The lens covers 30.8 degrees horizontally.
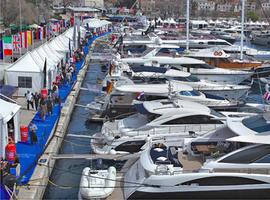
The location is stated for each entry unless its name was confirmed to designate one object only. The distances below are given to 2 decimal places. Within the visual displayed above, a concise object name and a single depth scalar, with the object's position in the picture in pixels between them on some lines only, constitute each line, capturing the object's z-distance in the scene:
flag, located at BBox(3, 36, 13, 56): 31.41
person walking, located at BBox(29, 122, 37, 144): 19.20
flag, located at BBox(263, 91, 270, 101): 20.52
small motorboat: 13.85
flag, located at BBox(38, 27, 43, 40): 50.97
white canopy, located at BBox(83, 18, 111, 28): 78.67
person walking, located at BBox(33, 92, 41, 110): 24.95
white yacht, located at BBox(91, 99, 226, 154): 18.52
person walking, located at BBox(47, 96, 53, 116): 24.11
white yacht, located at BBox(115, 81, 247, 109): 23.52
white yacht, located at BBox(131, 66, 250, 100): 27.72
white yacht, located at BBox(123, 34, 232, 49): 44.65
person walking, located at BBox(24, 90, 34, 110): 24.92
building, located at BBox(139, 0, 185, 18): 136.50
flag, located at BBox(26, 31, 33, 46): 39.44
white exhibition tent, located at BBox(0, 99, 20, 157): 17.03
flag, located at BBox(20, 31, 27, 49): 36.88
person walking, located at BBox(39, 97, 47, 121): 23.09
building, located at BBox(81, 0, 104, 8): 165.12
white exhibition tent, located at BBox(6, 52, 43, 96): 27.02
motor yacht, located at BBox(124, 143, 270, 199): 12.95
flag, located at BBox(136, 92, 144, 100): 23.48
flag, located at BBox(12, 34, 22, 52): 34.59
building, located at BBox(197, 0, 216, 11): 151.75
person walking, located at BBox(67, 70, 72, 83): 33.31
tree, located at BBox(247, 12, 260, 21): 125.69
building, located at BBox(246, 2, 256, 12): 154.50
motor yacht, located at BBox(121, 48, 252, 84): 31.75
